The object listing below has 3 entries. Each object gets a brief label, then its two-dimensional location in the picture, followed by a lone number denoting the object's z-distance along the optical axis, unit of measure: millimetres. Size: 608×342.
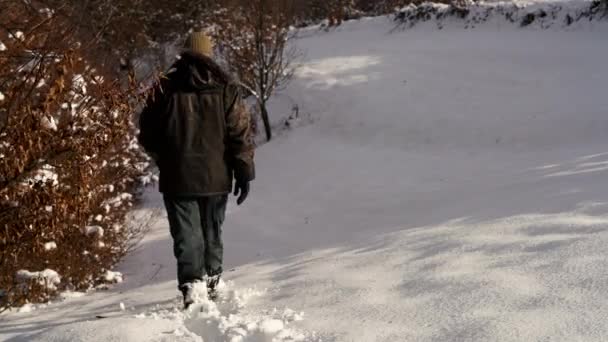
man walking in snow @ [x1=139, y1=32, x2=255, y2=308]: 3633
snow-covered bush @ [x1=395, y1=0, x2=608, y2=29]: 12391
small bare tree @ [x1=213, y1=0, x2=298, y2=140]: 12586
